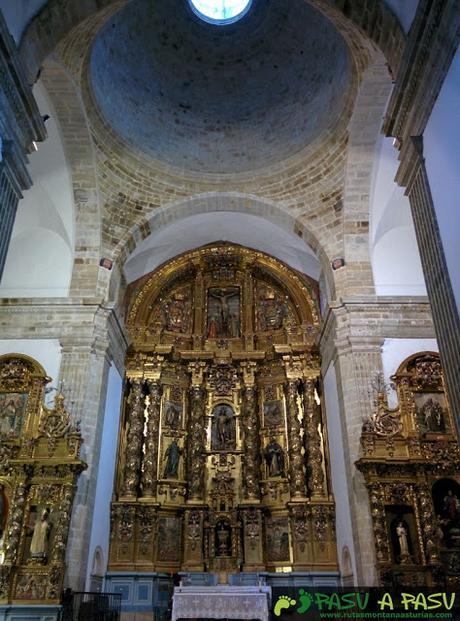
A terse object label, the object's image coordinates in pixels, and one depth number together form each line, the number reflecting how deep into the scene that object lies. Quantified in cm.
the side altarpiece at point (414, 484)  979
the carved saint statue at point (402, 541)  988
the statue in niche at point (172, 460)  1355
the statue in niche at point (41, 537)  988
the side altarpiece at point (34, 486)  967
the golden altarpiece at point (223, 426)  1259
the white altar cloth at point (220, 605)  906
